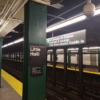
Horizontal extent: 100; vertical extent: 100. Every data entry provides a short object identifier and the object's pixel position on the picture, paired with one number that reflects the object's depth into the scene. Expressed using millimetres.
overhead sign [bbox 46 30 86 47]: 4111
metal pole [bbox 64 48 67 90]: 5793
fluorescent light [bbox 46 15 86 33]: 2908
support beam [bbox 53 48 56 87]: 6579
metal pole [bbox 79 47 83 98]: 4797
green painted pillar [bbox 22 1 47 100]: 2219
